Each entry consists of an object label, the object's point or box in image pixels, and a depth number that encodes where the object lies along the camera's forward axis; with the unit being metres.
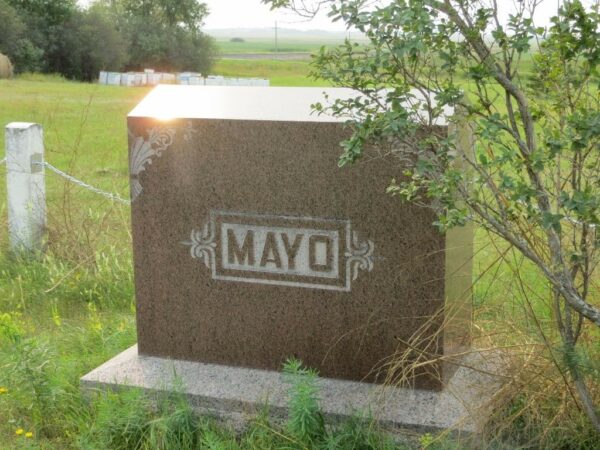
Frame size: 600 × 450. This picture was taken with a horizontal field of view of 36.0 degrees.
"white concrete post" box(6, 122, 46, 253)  5.86
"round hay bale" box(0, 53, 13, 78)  34.75
